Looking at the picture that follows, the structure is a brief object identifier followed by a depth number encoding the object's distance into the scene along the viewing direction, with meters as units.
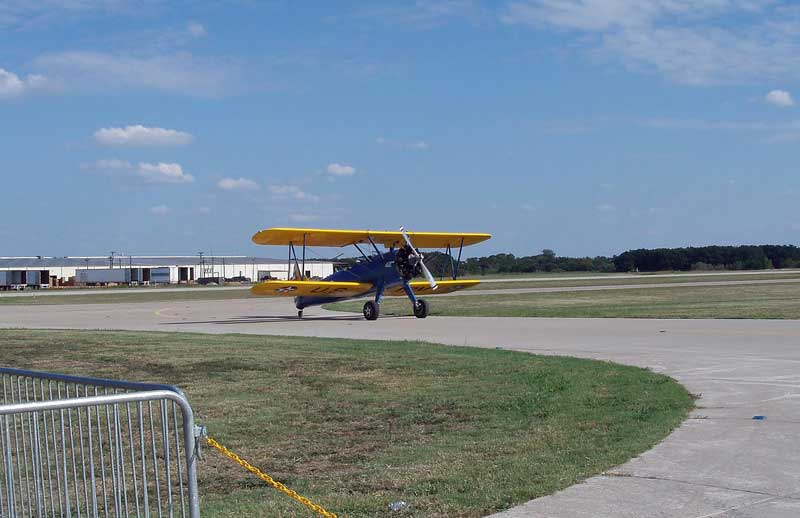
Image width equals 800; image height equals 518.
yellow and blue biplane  30.69
